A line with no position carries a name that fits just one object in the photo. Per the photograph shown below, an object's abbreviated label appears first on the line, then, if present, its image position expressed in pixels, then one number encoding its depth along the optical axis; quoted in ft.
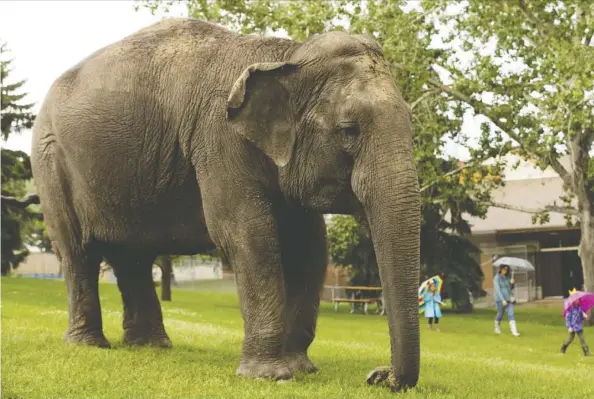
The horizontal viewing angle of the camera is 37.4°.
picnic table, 105.49
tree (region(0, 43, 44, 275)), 130.82
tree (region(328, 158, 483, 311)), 108.58
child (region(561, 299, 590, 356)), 56.73
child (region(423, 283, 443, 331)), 79.20
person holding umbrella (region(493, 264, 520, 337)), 74.86
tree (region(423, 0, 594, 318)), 73.92
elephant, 25.02
